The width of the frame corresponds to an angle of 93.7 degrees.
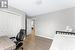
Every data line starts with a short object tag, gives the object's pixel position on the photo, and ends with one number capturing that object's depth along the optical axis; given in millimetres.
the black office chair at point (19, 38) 1562
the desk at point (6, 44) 993
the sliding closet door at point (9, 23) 1780
